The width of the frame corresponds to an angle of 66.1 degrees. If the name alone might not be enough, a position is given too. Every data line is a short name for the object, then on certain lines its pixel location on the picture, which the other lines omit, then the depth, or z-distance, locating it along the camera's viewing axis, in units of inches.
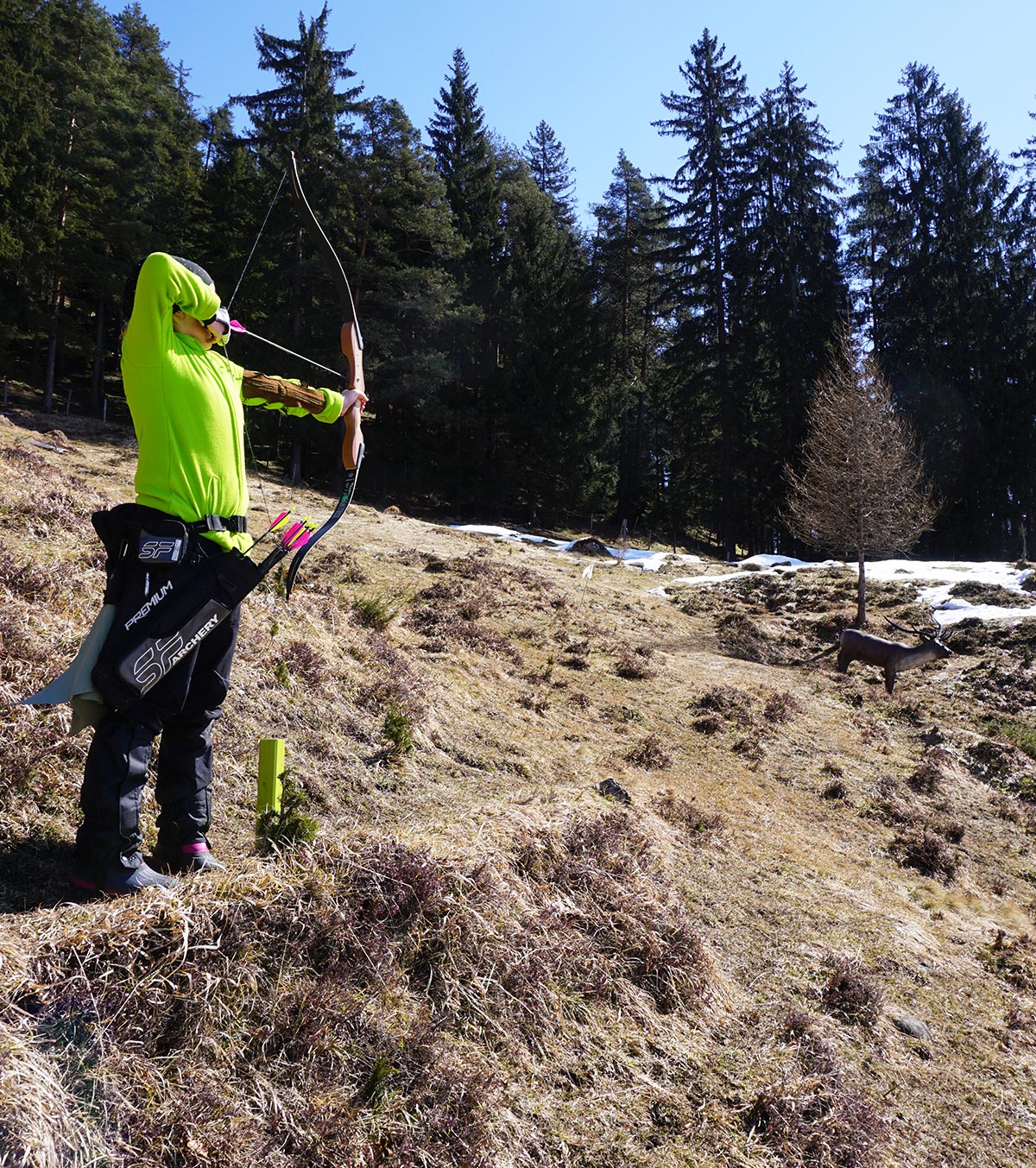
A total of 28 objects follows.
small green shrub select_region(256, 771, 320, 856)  131.9
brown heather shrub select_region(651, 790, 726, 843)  231.1
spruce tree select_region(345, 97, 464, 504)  1107.3
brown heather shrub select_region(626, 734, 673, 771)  285.0
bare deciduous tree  753.0
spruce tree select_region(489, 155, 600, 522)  1350.9
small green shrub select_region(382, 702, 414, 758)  213.2
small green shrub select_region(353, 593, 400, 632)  311.7
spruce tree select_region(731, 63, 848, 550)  1382.9
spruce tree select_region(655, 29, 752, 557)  1391.5
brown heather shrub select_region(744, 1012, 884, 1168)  124.2
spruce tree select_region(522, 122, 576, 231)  1747.0
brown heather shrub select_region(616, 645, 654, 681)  402.6
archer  110.6
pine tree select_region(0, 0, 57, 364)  994.1
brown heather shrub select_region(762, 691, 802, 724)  375.2
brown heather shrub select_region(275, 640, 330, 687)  223.0
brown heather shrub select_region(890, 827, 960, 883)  261.1
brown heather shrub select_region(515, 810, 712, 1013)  149.5
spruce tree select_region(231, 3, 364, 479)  1018.7
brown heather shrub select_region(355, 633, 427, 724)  234.4
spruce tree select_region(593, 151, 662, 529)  1455.5
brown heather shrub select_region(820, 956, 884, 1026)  163.3
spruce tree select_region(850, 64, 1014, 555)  1382.9
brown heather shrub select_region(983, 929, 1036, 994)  200.8
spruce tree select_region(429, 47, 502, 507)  1323.8
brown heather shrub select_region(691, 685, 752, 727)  363.9
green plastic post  139.7
